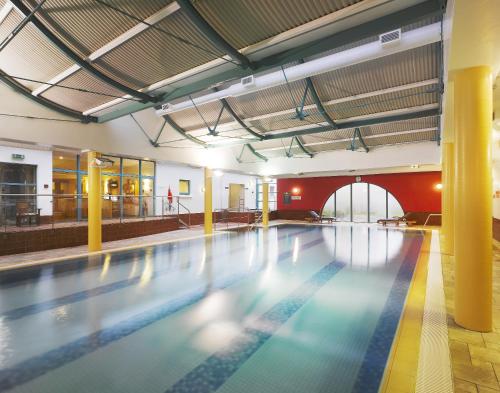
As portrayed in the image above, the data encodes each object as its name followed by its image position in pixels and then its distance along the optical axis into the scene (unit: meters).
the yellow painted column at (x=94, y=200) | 8.36
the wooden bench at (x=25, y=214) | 9.07
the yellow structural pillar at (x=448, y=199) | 7.69
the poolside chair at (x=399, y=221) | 15.43
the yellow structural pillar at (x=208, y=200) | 12.48
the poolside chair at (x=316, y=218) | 17.62
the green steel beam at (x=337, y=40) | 4.07
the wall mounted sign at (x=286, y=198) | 20.02
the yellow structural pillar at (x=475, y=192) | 3.23
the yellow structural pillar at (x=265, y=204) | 16.11
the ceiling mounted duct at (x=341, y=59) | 4.61
